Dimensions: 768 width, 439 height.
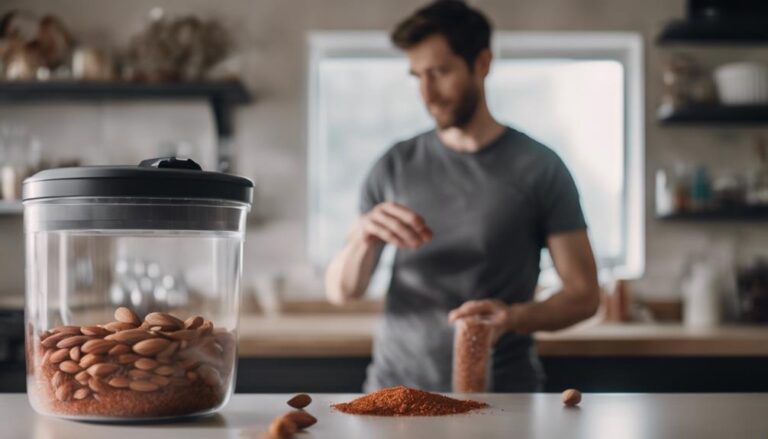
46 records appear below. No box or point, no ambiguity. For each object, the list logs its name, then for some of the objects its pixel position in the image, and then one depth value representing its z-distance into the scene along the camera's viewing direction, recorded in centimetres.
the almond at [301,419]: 86
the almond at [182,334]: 90
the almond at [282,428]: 83
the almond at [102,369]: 87
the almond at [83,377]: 88
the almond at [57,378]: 90
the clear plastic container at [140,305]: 89
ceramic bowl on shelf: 317
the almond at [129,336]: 88
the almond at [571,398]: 102
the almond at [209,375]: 93
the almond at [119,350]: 87
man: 183
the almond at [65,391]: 90
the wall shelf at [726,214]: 314
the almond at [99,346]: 87
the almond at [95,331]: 89
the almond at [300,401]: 100
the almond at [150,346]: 88
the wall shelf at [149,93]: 306
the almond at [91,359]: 87
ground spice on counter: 97
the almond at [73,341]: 89
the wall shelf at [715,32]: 312
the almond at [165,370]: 89
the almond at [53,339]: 91
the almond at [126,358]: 88
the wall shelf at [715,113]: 313
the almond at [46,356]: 92
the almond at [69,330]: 91
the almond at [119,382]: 88
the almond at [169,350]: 89
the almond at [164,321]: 92
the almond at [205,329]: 93
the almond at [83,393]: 89
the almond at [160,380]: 89
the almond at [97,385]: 88
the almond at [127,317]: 93
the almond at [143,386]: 89
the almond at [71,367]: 89
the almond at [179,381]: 90
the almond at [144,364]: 88
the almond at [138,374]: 88
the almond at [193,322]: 94
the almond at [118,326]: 90
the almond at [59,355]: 89
